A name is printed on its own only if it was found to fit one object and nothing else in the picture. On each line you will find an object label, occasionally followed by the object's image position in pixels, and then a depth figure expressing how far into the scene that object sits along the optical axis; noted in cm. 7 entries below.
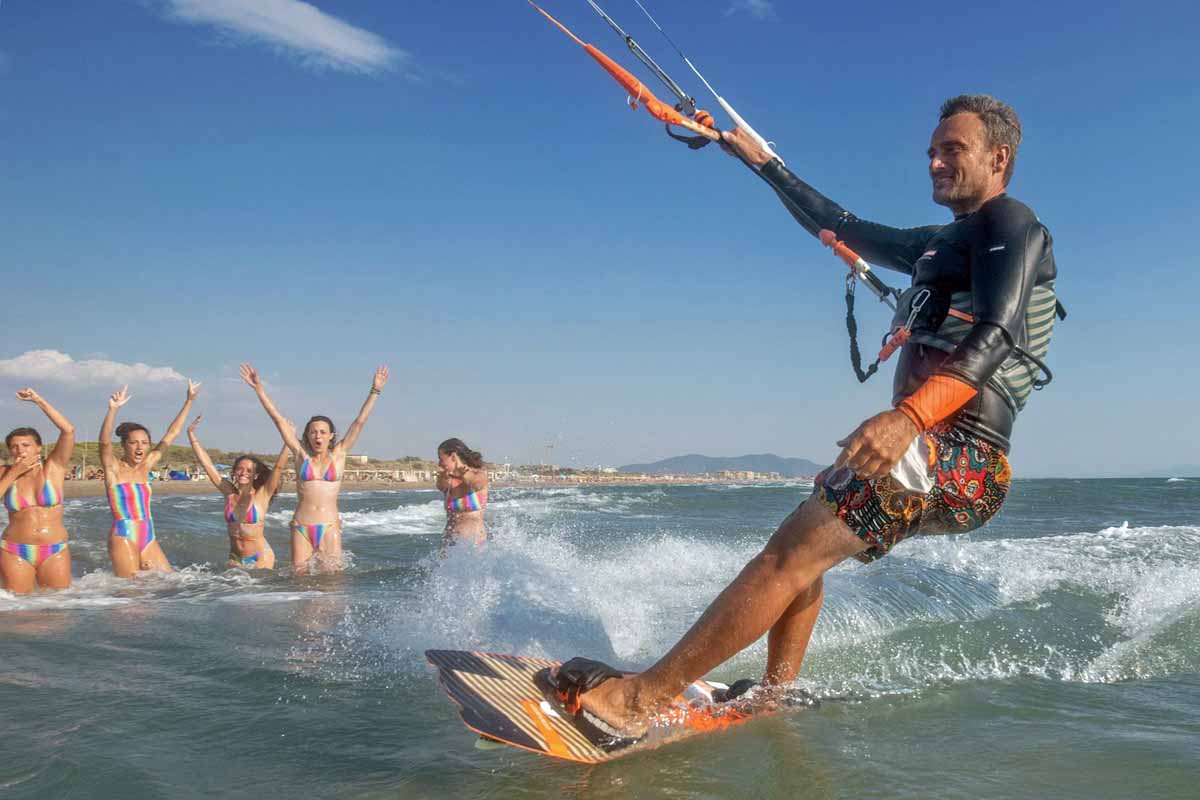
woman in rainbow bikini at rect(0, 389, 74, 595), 860
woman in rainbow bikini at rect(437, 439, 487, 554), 1084
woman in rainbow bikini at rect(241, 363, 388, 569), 1051
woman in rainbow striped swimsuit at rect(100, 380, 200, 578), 971
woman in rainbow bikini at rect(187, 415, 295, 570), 1055
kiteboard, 287
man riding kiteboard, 275
